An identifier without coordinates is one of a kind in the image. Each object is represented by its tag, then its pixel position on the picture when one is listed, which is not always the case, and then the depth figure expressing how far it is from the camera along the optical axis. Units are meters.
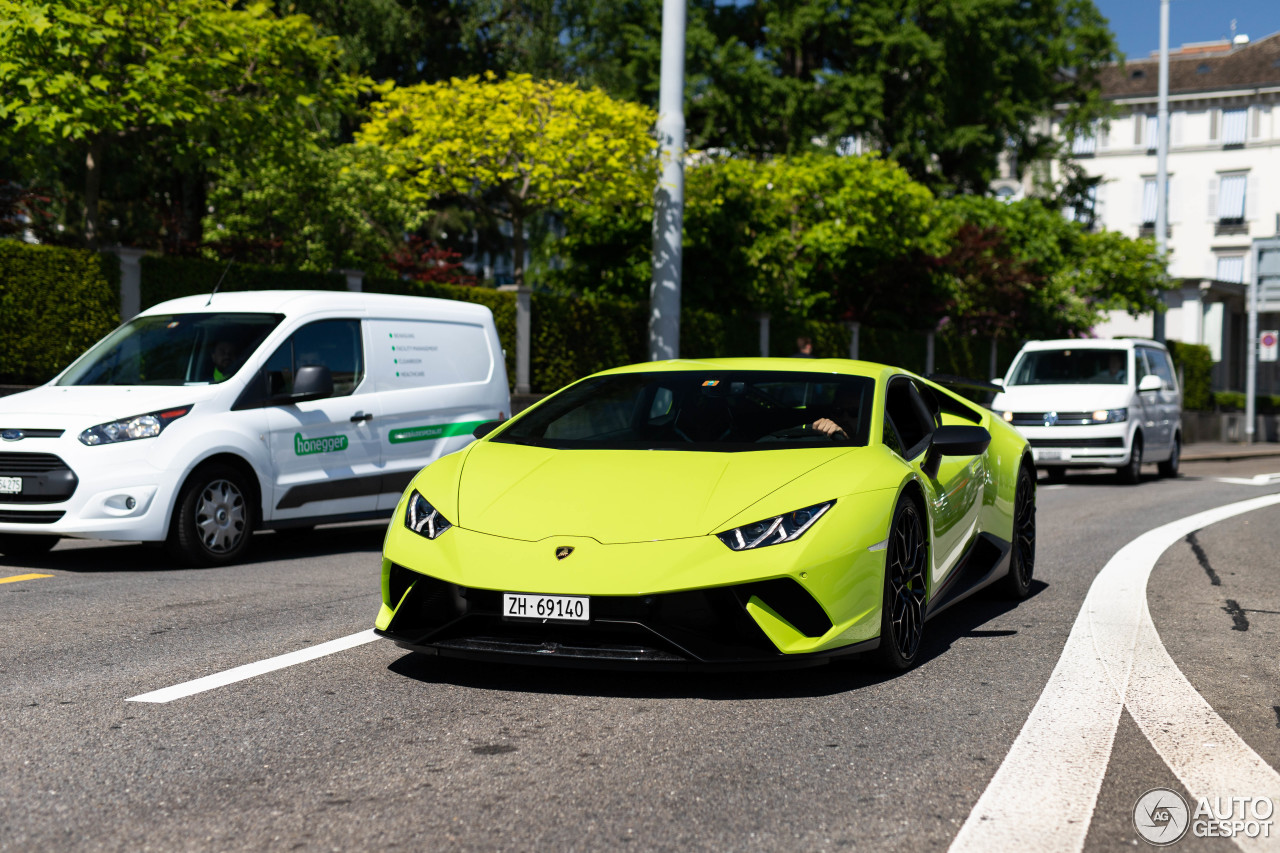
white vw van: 19.03
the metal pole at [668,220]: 18.38
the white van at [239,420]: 8.34
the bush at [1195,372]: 43.53
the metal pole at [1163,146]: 35.75
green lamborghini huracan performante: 4.71
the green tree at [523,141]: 20.77
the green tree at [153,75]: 14.44
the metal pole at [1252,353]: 37.69
